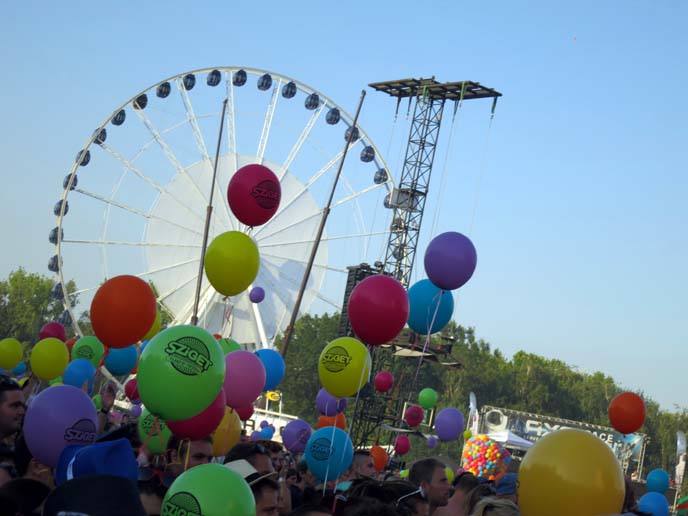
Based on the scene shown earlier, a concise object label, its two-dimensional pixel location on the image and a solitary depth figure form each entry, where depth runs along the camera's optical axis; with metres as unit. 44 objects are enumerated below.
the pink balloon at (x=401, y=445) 16.90
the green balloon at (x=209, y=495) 3.77
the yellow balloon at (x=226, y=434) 7.64
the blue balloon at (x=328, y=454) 8.03
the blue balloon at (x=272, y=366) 10.53
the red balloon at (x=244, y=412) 8.37
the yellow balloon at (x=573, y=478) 3.87
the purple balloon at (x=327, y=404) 12.73
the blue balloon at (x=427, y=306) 9.03
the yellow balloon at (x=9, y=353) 13.70
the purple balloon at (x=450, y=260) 8.54
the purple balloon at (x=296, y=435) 10.77
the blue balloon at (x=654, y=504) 9.34
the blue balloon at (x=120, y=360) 13.20
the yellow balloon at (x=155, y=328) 11.72
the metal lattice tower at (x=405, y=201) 27.27
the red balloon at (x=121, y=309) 7.62
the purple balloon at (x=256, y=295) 26.02
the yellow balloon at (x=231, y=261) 8.49
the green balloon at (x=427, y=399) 19.55
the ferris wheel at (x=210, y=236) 28.86
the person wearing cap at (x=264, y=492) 5.00
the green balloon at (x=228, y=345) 9.23
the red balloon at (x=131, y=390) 12.41
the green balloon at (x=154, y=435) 7.05
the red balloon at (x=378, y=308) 7.64
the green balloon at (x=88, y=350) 12.34
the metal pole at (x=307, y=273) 18.18
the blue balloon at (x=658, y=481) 12.61
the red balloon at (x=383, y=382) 15.99
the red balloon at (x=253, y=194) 9.00
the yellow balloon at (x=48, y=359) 11.60
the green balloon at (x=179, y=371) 5.46
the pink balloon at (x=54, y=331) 15.42
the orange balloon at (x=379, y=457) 11.21
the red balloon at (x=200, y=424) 5.99
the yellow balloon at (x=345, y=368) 7.83
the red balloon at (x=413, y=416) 18.81
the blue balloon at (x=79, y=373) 10.95
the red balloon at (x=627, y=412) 11.11
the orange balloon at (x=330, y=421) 11.42
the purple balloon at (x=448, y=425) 15.60
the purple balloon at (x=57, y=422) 5.62
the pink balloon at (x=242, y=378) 7.75
